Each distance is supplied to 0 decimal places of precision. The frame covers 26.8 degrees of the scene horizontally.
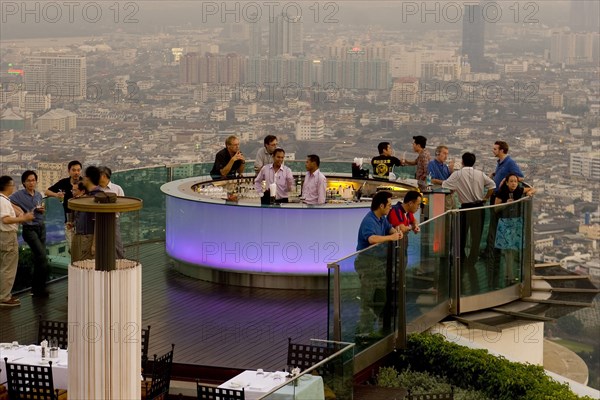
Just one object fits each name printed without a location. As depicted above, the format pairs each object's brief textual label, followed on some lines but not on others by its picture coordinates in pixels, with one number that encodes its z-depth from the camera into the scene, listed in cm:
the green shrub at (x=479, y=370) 1420
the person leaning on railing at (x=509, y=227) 1734
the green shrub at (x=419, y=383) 1440
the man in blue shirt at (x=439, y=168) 1917
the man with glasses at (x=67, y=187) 1664
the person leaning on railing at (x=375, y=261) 1404
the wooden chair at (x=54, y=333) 1370
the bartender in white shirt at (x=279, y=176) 1820
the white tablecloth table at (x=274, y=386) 1047
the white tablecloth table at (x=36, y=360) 1245
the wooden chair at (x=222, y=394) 1120
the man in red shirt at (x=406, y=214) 1483
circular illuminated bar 1744
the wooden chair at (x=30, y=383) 1168
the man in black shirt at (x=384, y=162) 2005
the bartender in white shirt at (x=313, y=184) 1759
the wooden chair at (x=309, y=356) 1279
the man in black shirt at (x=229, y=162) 1961
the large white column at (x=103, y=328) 983
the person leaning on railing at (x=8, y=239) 1572
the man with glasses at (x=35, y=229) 1636
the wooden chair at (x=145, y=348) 1316
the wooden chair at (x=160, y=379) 1198
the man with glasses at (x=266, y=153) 1925
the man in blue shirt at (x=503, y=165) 1839
